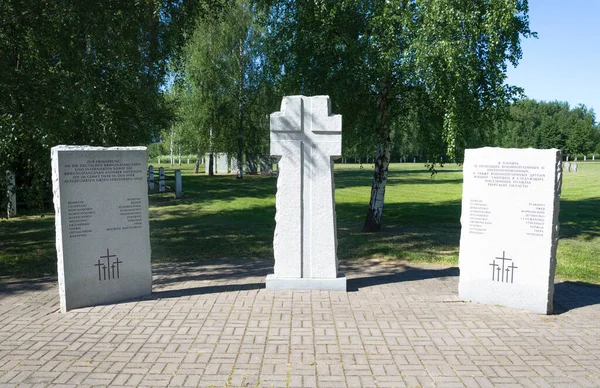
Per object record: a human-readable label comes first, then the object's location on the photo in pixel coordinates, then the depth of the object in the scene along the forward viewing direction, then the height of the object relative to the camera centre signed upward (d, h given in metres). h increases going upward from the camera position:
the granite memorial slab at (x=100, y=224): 6.45 -1.00
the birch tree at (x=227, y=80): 31.98 +4.93
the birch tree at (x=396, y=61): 9.80 +2.11
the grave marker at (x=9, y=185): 9.24 -0.68
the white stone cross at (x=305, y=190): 7.29 -0.56
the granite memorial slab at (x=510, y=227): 6.37 -0.99
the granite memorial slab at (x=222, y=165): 45.53 -1.16
